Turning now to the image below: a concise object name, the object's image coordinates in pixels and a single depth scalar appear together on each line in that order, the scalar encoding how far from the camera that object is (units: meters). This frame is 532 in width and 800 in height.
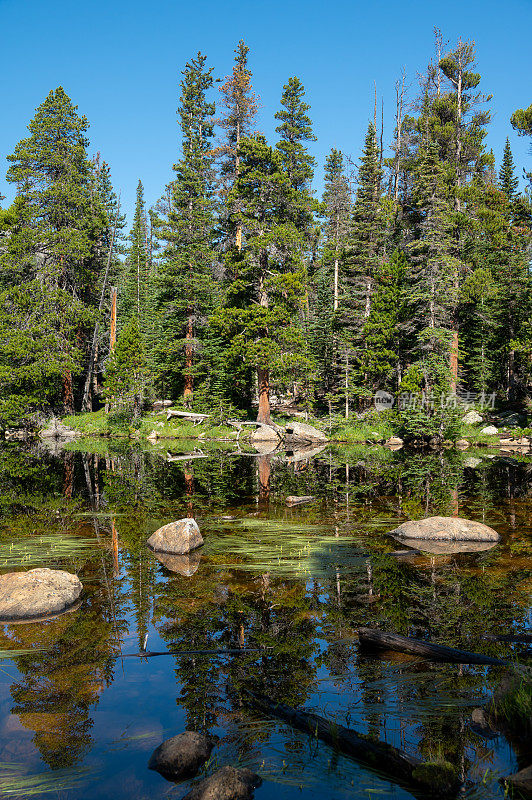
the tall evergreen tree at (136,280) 53.91
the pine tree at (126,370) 35.97
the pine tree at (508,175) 40.53
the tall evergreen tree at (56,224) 36.22
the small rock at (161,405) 43.44
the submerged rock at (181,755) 4.42
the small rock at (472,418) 35.58
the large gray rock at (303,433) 33.81
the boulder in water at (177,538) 10.89
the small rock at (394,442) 32.50
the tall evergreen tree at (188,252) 37.56
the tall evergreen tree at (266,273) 31.91
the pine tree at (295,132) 40.41
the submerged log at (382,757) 4.00
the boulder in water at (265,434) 33.50
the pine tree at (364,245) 36.75
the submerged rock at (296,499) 15.80
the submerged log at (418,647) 5.78
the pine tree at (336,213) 41.47
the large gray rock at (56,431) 37.06
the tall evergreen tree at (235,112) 40.31
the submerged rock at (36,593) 7.66
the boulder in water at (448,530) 11.50
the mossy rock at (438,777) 3.96
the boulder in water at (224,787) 3.93
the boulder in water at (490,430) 32.91
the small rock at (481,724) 4.69
